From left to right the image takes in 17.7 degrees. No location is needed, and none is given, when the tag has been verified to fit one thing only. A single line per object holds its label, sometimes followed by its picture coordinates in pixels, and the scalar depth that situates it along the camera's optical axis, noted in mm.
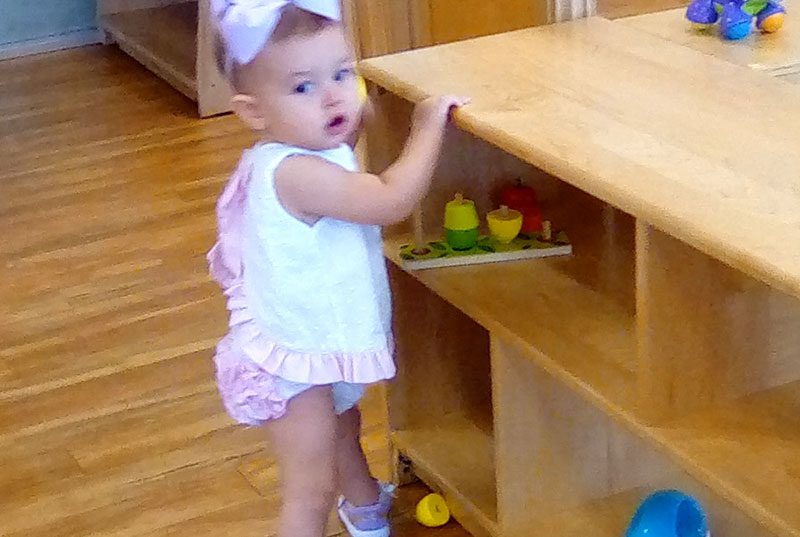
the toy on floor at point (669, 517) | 3332
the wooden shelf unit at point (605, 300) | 2991
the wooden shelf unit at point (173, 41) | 6125
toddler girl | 3219
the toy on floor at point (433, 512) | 3657
